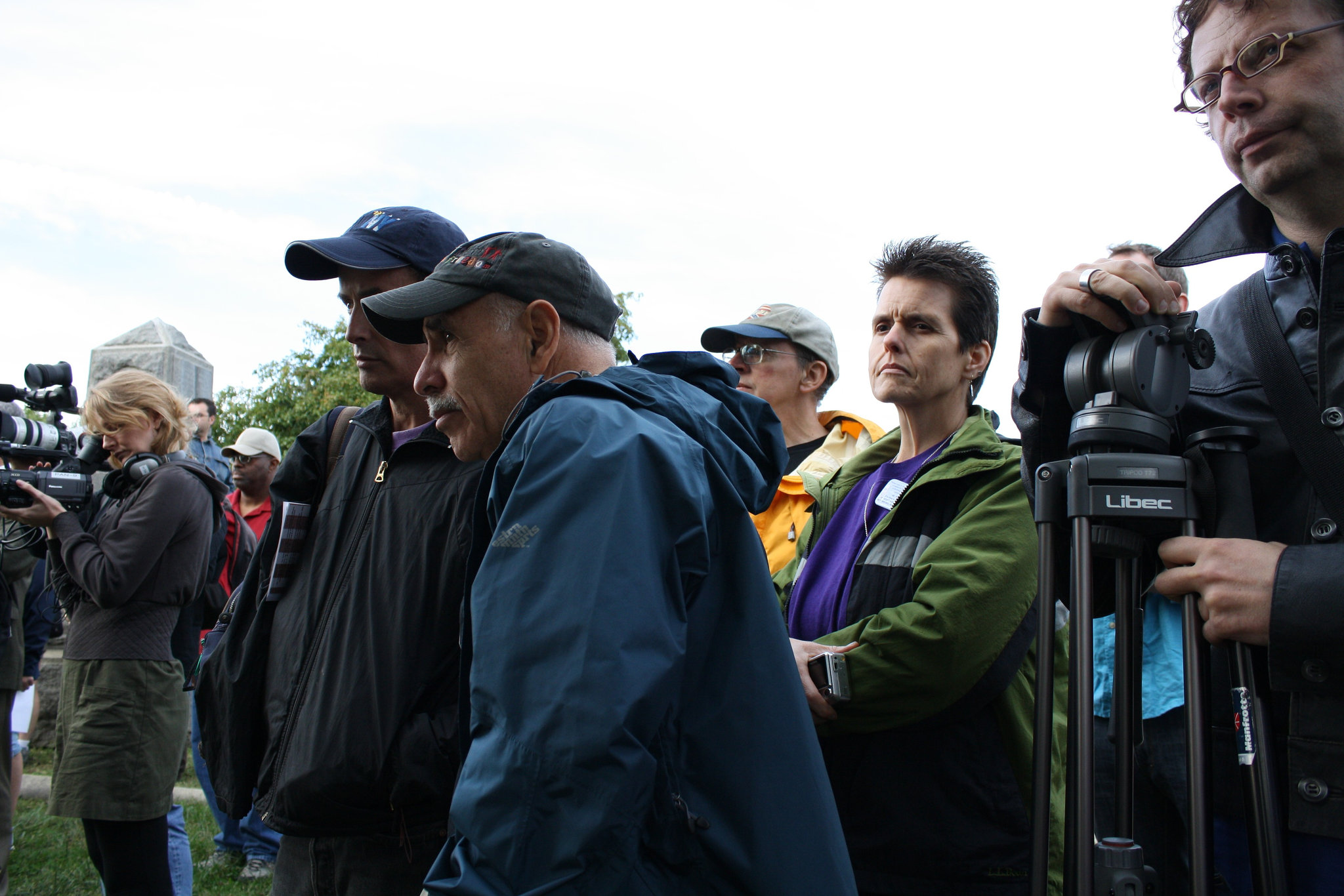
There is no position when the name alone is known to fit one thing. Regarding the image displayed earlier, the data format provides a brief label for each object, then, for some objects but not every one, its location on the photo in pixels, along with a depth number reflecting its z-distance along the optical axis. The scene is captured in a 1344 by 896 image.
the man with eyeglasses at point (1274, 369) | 1.31
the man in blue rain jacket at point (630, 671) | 1.22
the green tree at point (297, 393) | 24.95
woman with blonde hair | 3.61
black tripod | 1.25
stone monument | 8.02
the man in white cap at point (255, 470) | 6.66
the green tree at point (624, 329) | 24.80
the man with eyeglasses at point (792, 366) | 4.03
